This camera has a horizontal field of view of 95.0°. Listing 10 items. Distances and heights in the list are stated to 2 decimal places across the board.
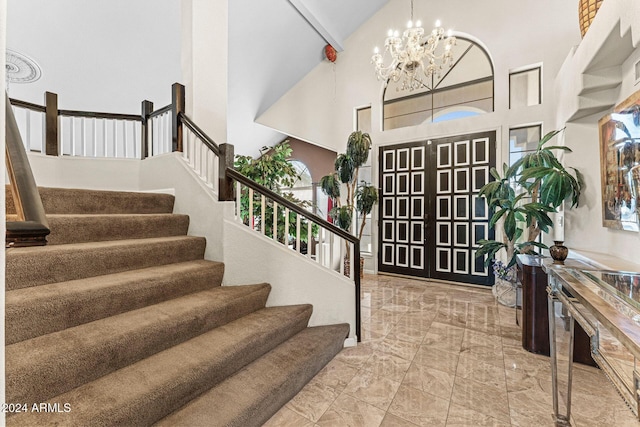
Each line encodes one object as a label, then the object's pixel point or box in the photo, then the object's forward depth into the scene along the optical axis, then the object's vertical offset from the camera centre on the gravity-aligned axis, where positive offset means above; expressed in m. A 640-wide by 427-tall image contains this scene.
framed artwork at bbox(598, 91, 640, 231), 2.06 +0.40
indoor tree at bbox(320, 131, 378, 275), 4.67 +0.55
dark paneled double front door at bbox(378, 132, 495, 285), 4.51 +0.15
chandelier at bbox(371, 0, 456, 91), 3.45 +2.03
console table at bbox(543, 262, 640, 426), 0.84 -0.32
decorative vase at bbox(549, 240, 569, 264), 2.13 -0.26
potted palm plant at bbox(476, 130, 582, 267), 2.88 +0.23
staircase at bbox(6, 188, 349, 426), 1.22 -0.62
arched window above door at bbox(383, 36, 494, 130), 4.62 +2.07
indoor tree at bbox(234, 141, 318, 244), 4.38 +0.63
